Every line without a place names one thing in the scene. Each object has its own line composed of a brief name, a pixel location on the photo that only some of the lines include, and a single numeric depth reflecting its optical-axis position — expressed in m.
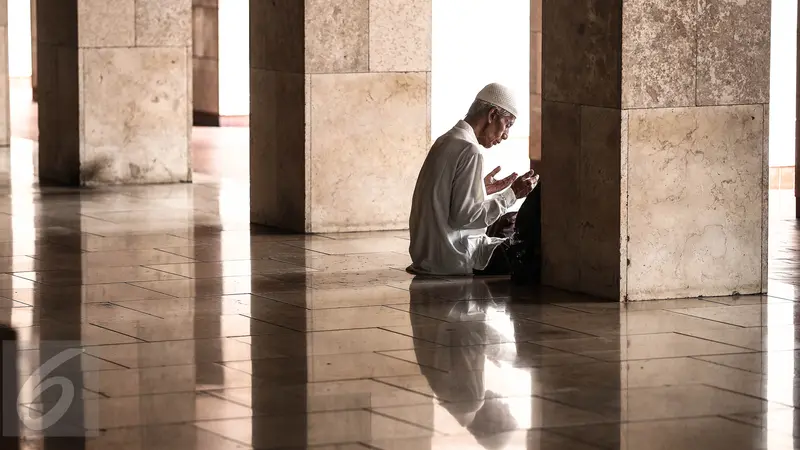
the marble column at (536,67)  18.60
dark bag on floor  9.47
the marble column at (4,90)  18.55
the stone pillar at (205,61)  23.70
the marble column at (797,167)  13.03
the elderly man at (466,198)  9.59
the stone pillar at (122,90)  14.96
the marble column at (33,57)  27.84
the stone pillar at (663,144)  8.65
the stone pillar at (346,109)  11.73
